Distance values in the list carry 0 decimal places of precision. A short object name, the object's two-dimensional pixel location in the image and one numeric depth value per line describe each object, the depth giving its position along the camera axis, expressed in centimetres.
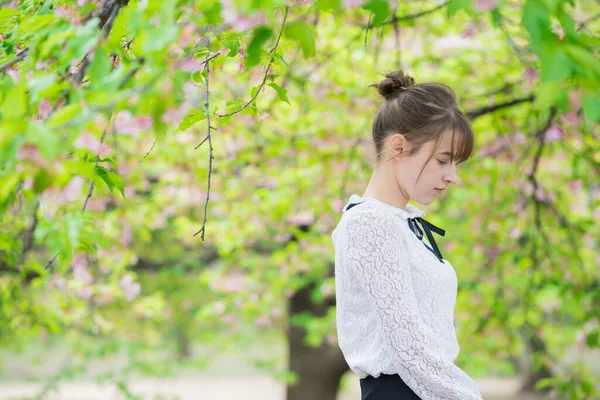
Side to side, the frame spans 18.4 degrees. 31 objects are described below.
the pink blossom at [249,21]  309
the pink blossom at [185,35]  310
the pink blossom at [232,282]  876
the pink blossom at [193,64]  338
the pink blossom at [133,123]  312
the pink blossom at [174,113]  304
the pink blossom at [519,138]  694
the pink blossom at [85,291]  770
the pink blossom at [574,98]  307
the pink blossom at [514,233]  788
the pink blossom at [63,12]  329
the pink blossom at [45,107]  329
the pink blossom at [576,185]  781
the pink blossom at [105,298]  802
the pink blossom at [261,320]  1042
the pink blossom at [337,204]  651
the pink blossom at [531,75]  452
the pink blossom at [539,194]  613
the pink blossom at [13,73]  331
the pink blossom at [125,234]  835
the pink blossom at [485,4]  301
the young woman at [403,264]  344
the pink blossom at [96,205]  742
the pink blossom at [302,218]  742
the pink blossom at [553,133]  541
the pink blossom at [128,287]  788
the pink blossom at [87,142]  308
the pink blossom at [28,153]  299
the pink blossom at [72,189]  323
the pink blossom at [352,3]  312
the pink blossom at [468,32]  667
